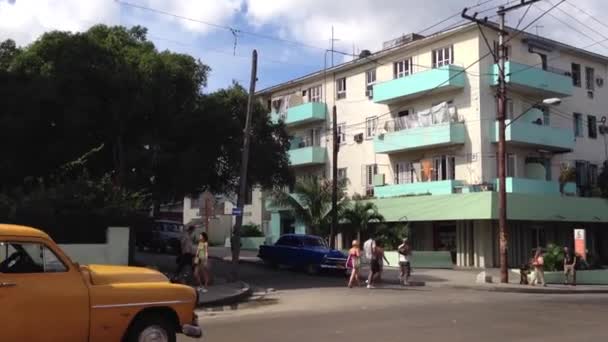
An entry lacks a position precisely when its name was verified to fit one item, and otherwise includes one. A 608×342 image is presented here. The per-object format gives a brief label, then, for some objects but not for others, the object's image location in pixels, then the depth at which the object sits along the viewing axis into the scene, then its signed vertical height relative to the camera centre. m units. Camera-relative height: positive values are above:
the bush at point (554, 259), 28.26 -0.61
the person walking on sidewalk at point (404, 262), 24.03 -0.67
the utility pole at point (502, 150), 25.77 +3.59
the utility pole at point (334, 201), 32.12 +1.95
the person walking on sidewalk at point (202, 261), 19.83 -0.58
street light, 25.80 +1.51
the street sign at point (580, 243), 28.91 +0.04
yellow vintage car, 7.49 -0.68
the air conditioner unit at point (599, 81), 42.75 +10.22
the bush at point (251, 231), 50.25 +0.79
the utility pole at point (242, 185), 23.44 +1.98
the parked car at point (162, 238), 38.06 +0.17
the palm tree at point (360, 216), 34.38 +1.34
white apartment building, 35.88 +5.80
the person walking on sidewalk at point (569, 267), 26.70 -0.89
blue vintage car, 26.69 -0.48
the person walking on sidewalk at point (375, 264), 22.95 -0.72
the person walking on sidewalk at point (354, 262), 22.58 -0.65
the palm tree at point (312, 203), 34.06 +1.98
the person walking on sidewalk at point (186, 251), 20.58 -0.30
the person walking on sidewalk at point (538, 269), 25.59 -0.93
